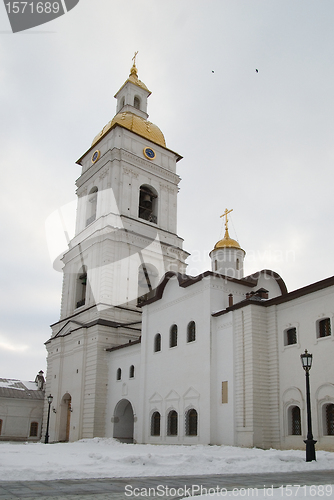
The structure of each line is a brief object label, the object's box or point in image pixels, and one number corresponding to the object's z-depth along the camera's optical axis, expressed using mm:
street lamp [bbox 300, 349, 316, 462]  13883
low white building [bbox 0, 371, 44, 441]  41812
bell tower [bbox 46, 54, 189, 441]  32531
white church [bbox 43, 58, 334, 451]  20672
